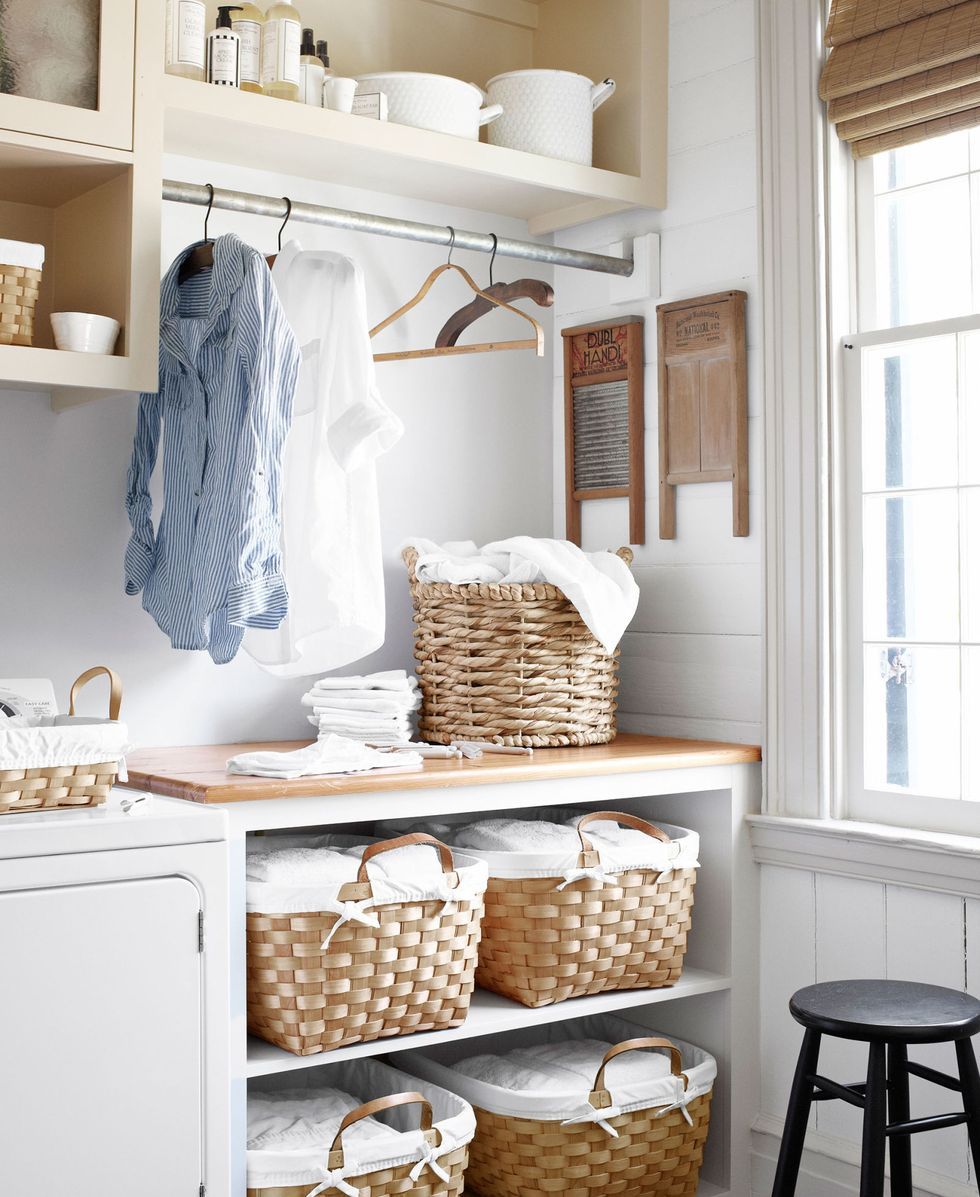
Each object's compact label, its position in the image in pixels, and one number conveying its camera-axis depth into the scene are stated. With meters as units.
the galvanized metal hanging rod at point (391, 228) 2.34
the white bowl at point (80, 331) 2.04
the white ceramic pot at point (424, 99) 2.57
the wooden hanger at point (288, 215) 2.41
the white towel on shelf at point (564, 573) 2.51
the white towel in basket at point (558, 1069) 2.37
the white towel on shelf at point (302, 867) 2.05
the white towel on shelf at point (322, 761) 2.04
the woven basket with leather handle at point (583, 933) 2.29
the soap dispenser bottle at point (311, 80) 2.48
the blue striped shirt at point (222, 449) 2.10
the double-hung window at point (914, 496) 2.34
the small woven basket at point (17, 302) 2.00
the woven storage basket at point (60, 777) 1.73
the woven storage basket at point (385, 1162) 1.95
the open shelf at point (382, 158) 2.35
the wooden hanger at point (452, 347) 2.53
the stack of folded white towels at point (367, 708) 2.48
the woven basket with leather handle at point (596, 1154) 2.27
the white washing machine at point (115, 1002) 1.65
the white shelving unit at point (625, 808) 1.97
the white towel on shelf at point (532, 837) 2.38
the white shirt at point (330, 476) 2.30
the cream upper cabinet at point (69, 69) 2.00
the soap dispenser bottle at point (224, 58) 2.34
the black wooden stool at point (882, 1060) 1.84
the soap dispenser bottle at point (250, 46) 2.39
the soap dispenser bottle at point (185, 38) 2.31
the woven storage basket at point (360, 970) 1.99
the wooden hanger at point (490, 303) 2.69
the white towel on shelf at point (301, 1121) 2.11
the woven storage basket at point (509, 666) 2.53
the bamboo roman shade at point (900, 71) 2.25
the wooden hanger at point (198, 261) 2.24
